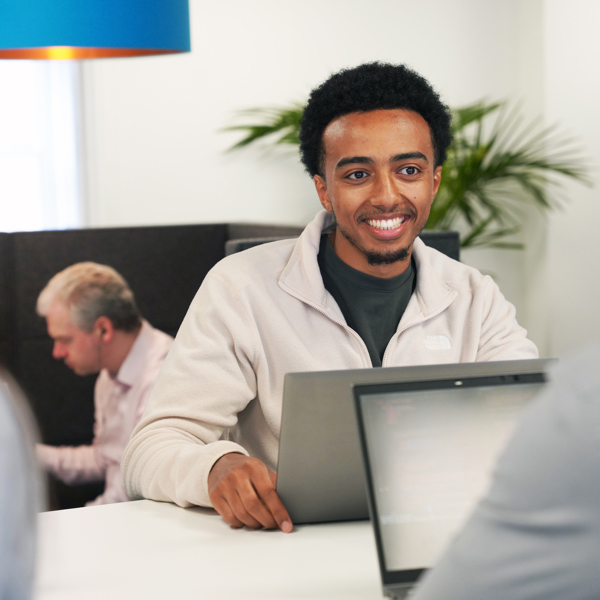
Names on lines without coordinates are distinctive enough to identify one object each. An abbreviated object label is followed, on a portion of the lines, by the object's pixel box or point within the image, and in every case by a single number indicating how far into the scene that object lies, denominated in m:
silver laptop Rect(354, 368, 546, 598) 1.54
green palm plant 3.73
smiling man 1.88
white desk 1.59
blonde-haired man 2.68
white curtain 3.82
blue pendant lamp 2.01
